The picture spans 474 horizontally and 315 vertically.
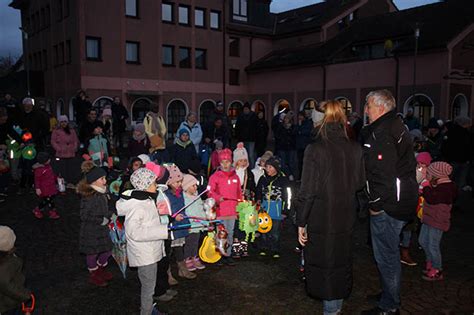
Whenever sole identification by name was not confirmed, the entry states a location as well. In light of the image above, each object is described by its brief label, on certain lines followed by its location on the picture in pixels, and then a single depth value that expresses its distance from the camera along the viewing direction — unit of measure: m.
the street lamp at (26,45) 34.94
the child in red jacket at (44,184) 8.41
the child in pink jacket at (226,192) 6.17
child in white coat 4.18
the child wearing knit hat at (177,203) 5.50
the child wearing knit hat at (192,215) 5.80
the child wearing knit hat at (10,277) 3.42
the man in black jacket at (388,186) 4.19
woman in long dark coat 3.78
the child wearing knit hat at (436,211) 5.43
